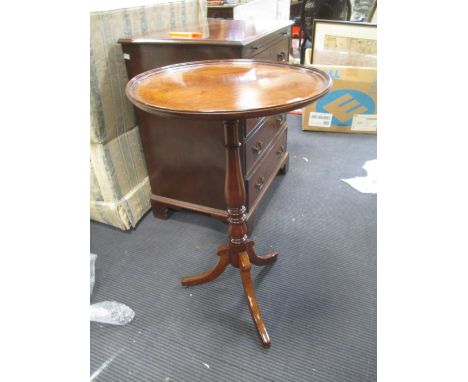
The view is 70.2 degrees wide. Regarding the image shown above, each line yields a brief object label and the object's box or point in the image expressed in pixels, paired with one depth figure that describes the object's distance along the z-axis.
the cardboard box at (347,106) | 2.49
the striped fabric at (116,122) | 1.41
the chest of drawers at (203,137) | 1.36
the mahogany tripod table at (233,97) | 0.82
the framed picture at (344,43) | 2.70
